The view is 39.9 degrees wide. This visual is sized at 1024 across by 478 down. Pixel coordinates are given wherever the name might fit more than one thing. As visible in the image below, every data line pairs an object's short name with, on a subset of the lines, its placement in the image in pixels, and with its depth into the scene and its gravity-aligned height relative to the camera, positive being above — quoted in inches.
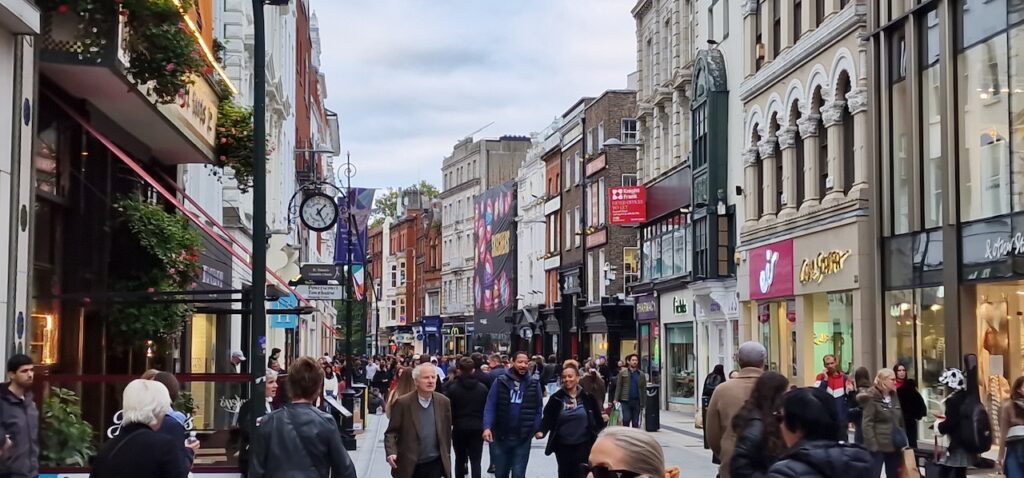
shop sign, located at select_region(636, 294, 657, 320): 1972.2 +35.2
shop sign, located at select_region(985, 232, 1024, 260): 885.8 +54.2
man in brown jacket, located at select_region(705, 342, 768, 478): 382.0 -17.1
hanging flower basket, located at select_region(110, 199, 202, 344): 609.0 +29.1
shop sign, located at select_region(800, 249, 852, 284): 1187.9 +57.7
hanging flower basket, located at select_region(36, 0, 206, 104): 490.3 +108.3
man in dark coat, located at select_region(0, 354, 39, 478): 391.9 -25.1
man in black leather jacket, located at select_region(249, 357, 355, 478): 327.9 -24.9
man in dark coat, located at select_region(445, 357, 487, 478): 653.3 -36.8
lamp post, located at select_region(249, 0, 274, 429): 536.5 +48.2
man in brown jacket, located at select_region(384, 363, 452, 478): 523.8 -38.8
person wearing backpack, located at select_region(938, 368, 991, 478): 646.5 -46.5
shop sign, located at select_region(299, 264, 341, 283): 1176.2 +50.4
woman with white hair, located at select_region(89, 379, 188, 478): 278.7 -22.0
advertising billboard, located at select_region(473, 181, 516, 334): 3307.1 +182.5
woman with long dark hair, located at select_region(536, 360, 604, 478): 576.1 -38.2
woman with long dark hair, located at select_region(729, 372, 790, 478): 305.6 -21.7
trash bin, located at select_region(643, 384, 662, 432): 1346.0 -74.7
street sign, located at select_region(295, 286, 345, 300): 1094.4 +31.4
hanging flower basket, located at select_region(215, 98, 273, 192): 721.6 +100.0
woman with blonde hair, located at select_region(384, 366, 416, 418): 572.4 -20.5
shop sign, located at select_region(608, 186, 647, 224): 1932.8 +174.4
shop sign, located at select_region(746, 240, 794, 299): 1325.0 +60.3
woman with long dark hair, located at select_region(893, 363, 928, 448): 750.5 -35.4
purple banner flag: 1636.3 +133.2
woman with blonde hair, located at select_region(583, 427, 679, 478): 171.8 -15.2
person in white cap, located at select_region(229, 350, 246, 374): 917.2 -16.4
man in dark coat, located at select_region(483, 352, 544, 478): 621.9 -37.8
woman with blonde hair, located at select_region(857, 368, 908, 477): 567.0 -39.6
